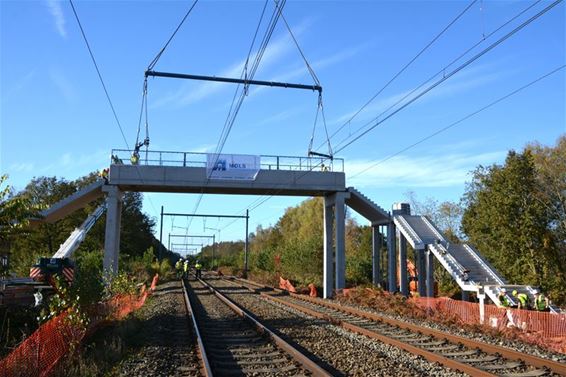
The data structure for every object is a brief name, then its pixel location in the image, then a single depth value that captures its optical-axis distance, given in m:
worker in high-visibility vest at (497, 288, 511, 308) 18.92
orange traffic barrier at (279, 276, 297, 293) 37.59
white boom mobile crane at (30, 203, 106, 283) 33.03
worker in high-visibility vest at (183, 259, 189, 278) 50.12
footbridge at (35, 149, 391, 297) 33.06
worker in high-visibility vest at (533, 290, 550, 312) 18.56
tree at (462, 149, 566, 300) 27.45
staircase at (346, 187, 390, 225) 34.00
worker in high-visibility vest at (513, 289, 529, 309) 18.93
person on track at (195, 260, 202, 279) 51.91
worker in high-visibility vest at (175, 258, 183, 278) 51.51
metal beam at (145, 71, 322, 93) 19.72
